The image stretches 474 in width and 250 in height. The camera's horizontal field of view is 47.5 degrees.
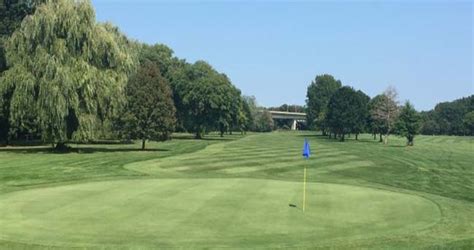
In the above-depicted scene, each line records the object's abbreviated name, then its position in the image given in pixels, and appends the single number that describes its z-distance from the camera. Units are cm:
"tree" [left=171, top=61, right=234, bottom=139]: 9769
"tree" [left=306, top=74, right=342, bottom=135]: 15412
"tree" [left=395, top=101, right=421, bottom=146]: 9362
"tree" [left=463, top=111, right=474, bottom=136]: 17965
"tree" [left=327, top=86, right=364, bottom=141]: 12306
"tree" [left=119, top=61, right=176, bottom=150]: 5372
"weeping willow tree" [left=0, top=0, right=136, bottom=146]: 4709
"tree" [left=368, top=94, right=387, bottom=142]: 11762
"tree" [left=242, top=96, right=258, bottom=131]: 19345
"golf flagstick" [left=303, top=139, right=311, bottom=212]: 1770
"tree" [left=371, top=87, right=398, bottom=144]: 11456
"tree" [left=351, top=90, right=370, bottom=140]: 12340
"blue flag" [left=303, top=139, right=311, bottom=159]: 1772
